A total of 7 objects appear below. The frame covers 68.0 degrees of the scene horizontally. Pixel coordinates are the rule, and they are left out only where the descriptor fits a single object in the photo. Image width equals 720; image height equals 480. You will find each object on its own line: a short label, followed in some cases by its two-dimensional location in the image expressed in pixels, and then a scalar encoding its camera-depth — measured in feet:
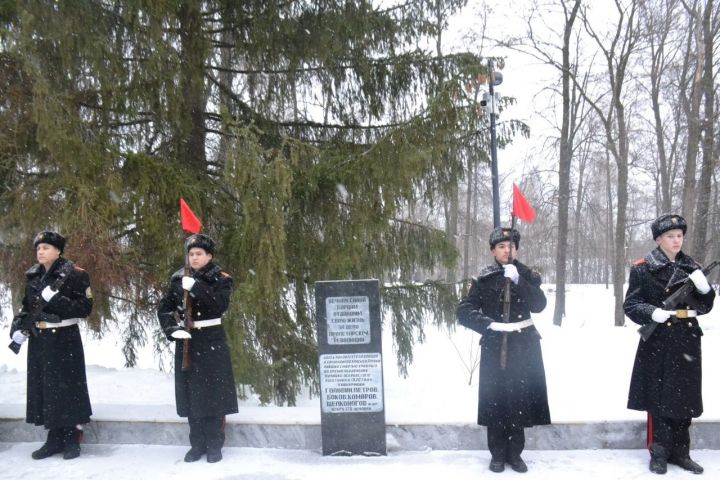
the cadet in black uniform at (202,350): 14.01
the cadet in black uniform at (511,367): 13.05
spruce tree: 18.52
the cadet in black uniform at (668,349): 12.52
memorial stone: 14.52
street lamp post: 23.27
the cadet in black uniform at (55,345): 14.37
